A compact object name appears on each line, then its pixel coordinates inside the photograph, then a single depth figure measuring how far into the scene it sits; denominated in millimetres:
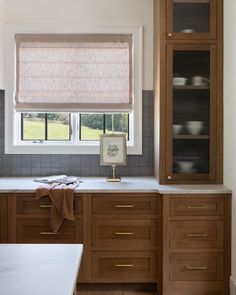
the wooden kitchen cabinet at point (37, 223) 2934
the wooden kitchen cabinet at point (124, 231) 2939
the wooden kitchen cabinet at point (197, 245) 2871
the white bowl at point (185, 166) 3130
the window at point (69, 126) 3643
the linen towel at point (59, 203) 2879
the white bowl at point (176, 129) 3109
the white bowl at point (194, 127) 3137
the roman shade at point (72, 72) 3479
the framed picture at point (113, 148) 3371
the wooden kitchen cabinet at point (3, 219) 2926
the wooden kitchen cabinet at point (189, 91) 3047
